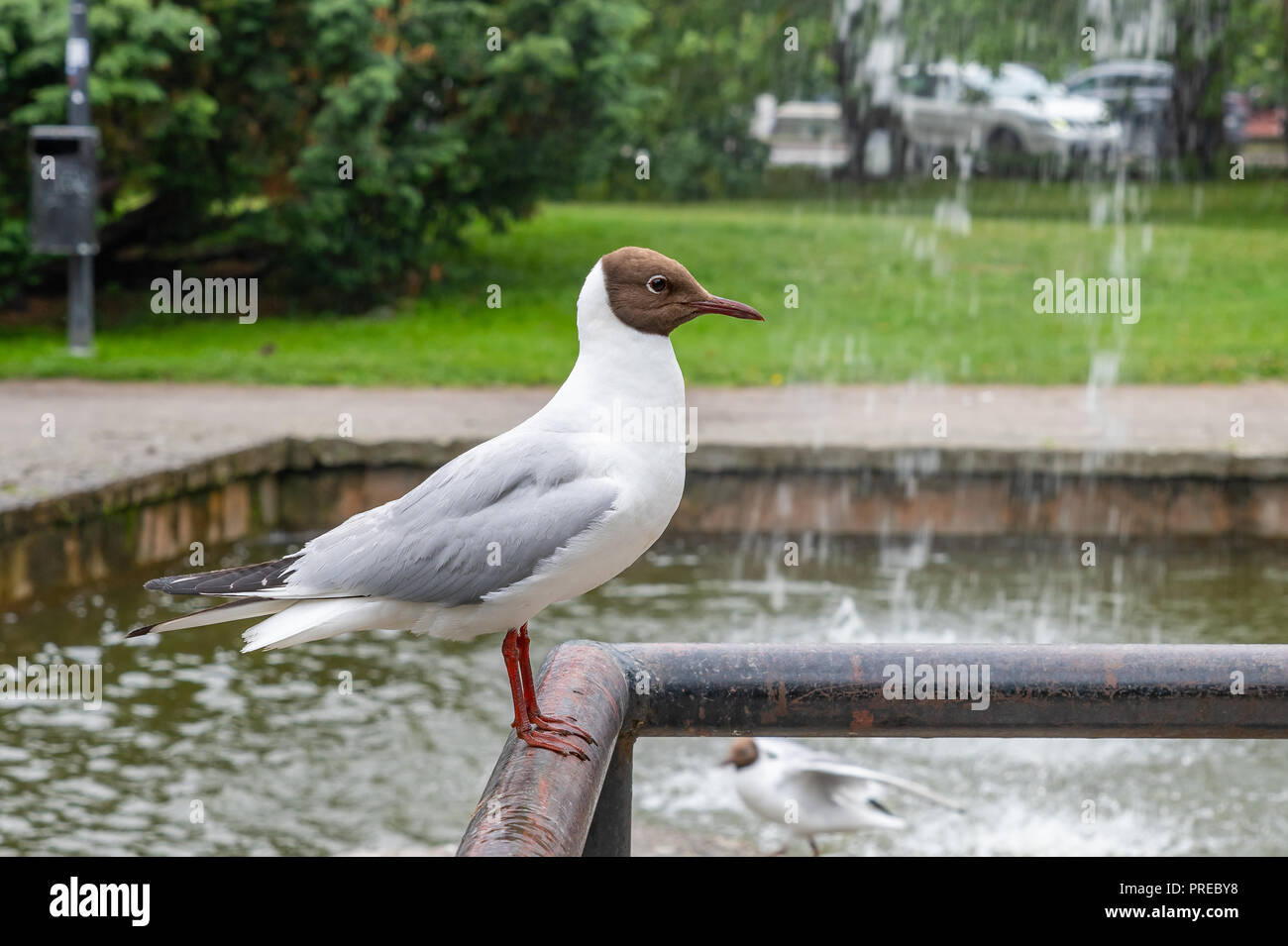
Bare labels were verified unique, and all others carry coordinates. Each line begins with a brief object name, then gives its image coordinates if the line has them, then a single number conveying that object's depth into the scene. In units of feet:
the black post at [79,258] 34.71
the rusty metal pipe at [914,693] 6.48
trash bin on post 35.50
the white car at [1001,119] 71.20
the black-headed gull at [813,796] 16.30
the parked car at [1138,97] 74.23
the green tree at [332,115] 38.47
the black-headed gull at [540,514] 7.23
